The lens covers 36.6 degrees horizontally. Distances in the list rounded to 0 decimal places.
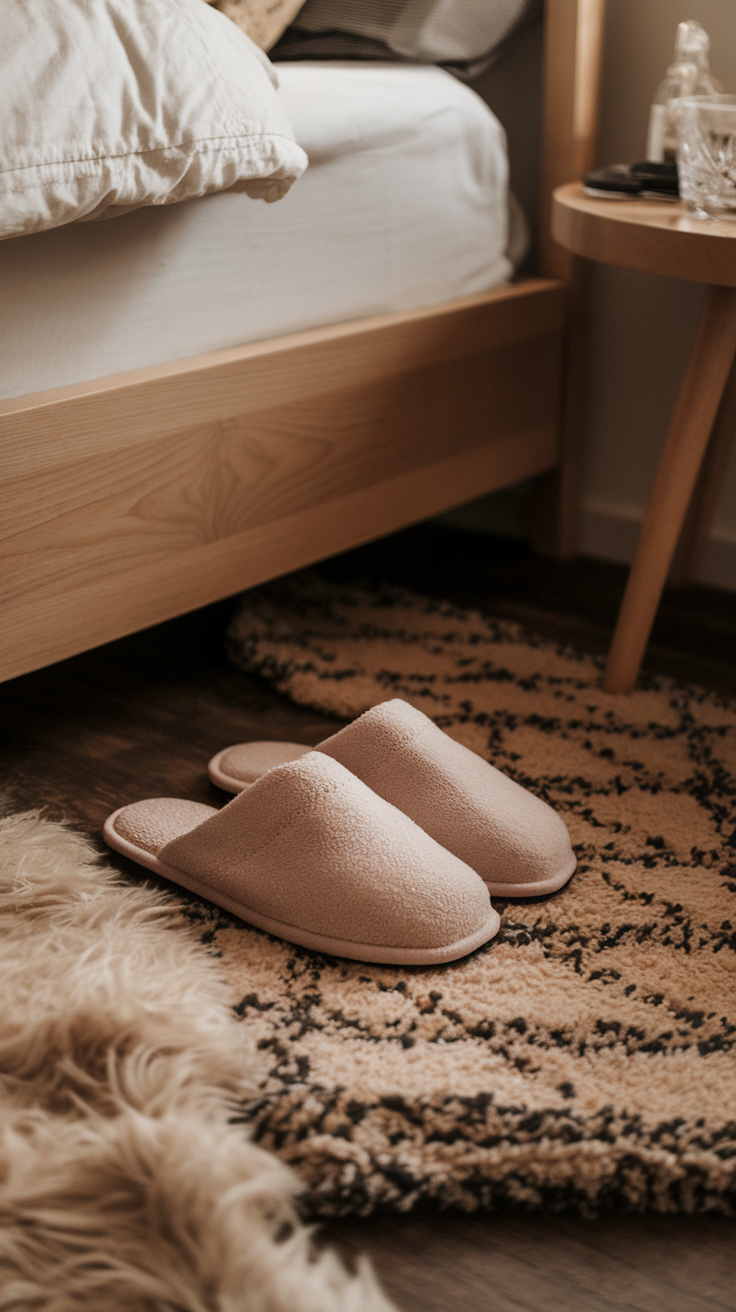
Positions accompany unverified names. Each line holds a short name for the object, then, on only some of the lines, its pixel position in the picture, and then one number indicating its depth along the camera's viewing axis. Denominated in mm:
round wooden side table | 876
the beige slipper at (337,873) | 694
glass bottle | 1148
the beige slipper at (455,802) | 765
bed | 849
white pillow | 749
